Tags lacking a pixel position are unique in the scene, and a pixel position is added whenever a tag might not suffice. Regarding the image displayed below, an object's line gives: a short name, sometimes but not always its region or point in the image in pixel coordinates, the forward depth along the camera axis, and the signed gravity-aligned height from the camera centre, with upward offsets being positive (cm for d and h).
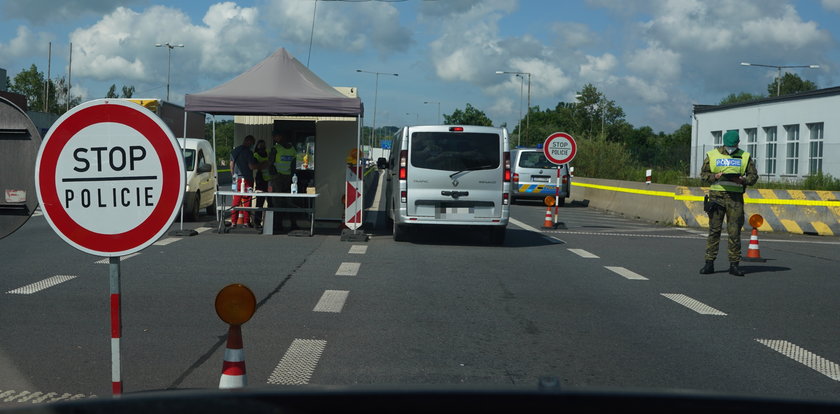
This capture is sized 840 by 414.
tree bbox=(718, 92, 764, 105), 13010 +1082
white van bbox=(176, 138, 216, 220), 1988 -35
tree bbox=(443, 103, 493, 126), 9394 +513
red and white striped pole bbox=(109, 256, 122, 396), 461 -83
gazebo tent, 1652 +121
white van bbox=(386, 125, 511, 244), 1559 -18
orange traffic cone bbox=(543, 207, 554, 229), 2006 -112
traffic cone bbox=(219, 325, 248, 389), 443 -96
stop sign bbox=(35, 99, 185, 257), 448 -8
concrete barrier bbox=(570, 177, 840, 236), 2034 -76
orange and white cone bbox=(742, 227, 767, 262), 1384 -113
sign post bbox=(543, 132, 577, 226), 2147 +51
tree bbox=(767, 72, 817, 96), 12156 +1192
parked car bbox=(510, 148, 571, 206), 3052 -20
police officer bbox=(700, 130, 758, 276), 1195 -14
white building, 3919 +201
